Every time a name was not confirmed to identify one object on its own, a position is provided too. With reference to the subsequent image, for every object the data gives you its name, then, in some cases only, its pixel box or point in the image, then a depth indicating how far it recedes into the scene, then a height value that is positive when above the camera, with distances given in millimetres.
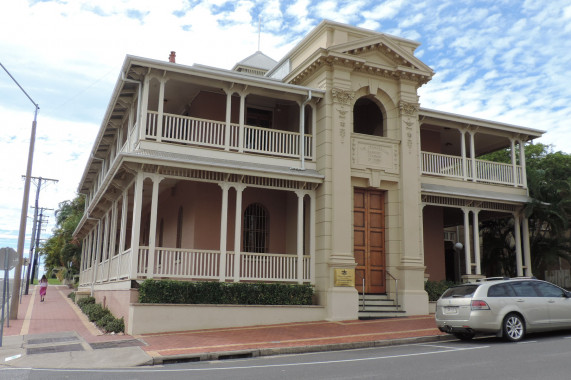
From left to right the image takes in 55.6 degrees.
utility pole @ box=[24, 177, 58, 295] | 37875 +6692
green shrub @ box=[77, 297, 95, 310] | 22422 -413
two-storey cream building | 15664 +3597
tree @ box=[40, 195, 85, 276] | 45812 +4677
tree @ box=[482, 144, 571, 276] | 20734 +2830
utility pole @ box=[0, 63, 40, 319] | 19781 +2608
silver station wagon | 11539 -250
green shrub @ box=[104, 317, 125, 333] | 14440 -915
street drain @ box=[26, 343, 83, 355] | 11875 -1289
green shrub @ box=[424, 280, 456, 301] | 18234 +261
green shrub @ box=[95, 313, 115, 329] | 15594 -843
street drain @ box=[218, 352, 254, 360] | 10883 -1243
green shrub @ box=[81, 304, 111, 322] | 17531 -688
